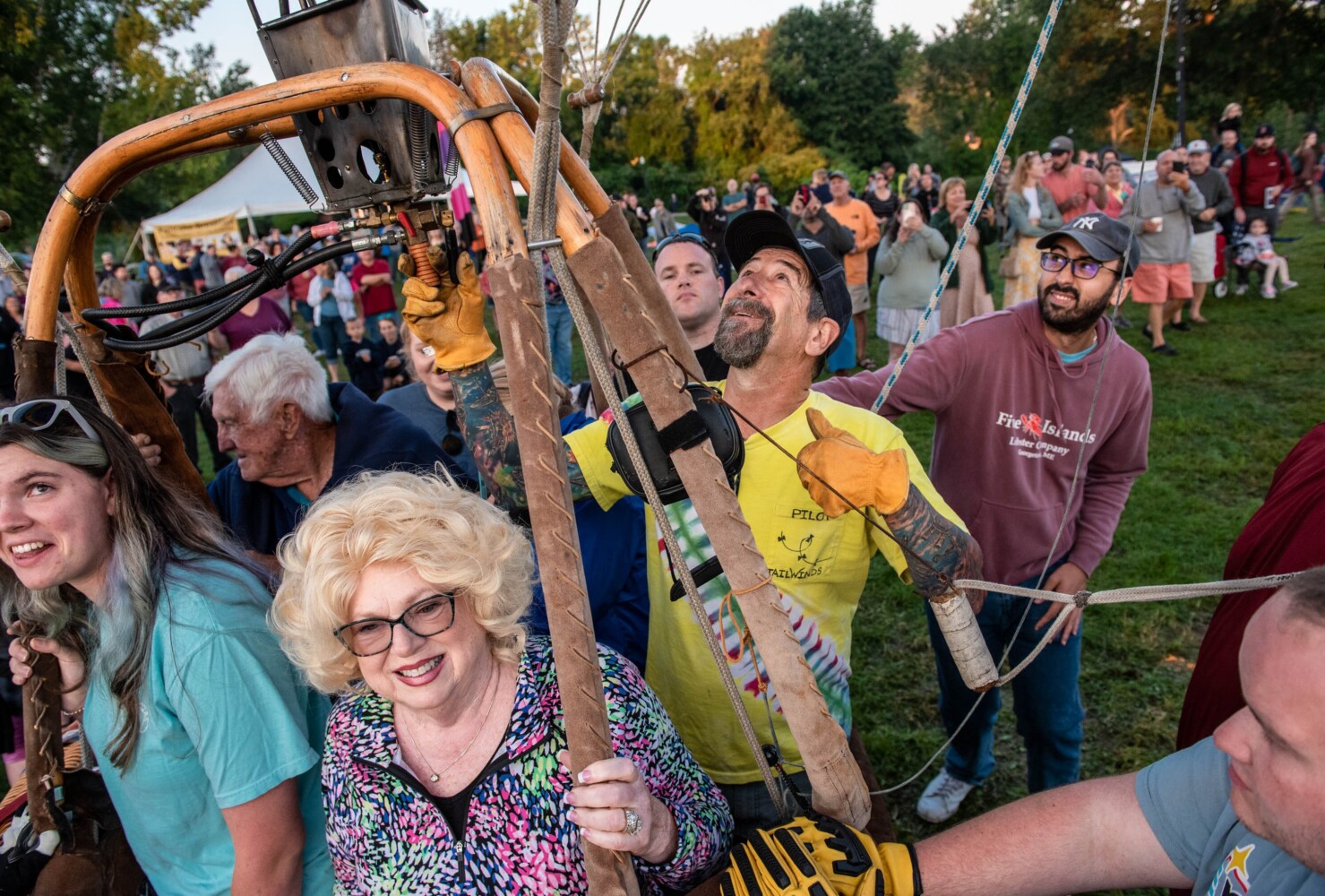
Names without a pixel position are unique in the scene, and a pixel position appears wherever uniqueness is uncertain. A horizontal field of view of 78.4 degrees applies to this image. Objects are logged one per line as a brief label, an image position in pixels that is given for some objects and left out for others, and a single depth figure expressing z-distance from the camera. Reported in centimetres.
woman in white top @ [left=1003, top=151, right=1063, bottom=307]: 724
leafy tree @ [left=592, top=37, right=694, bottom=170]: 2809
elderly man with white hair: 245
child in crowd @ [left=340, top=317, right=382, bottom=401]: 625
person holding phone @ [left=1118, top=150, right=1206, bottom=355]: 743
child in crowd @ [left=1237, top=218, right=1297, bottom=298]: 890
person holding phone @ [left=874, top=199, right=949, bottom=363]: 655
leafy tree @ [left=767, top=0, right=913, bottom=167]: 3344
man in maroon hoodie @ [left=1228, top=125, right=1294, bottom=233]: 893
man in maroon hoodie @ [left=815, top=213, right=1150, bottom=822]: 255
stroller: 899
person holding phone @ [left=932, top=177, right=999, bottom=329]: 678
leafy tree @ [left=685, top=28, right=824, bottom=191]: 2912
